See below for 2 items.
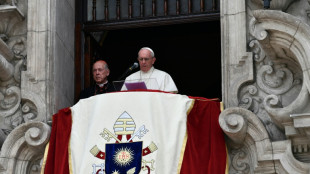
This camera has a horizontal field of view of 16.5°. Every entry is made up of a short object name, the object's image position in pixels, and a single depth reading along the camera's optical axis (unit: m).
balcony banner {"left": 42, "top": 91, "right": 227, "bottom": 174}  13.65
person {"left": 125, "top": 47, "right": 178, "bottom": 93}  14.59
